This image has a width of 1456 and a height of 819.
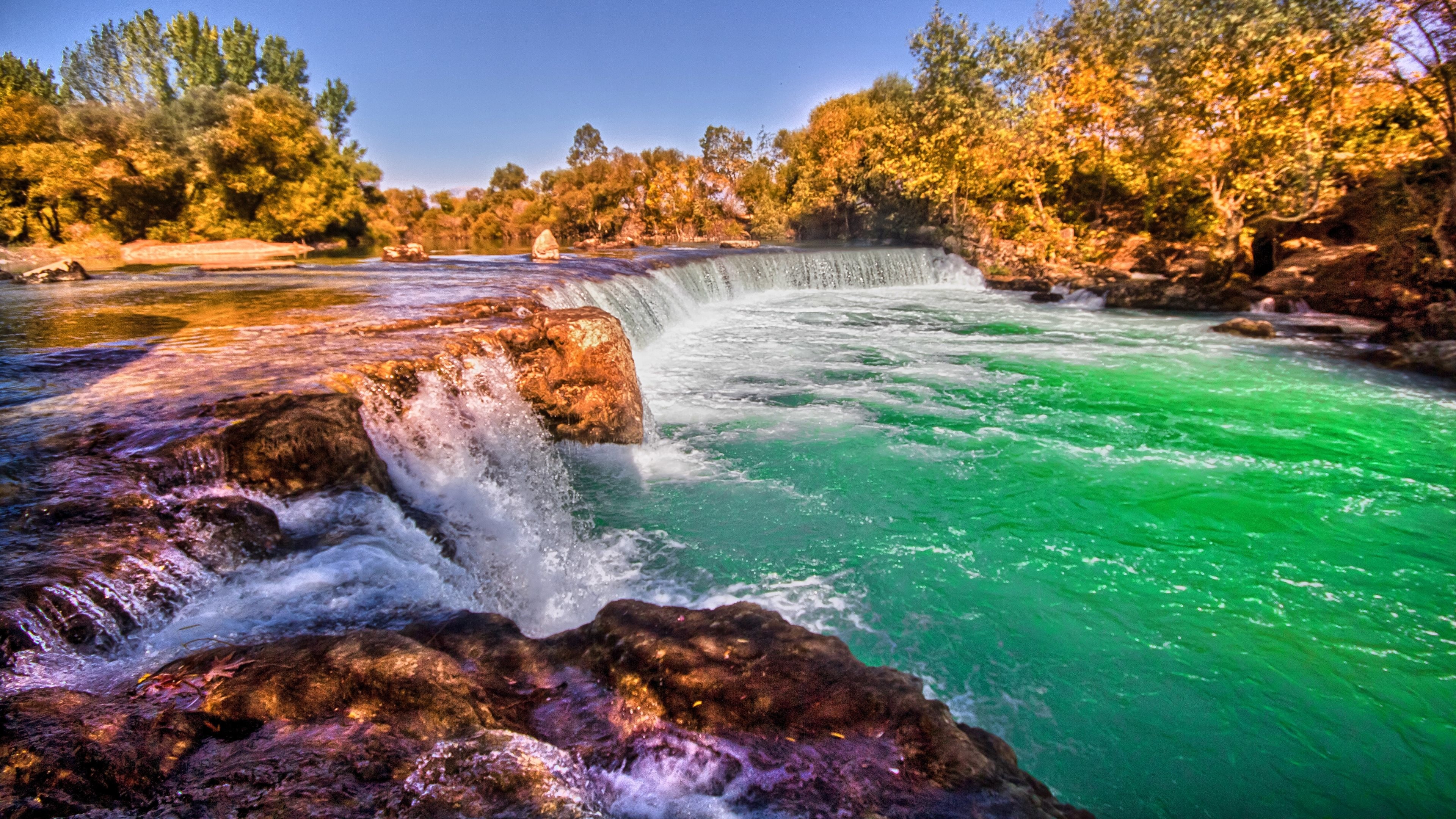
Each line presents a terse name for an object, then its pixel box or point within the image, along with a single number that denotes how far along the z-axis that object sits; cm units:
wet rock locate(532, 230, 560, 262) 1670
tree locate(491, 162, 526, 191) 6731
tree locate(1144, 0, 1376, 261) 1189
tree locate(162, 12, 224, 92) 3641
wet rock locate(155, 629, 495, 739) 190
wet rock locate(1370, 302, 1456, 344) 920
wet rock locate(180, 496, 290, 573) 295
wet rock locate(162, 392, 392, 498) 348
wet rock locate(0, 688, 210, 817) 146
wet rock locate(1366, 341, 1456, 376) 840
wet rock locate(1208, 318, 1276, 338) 1103
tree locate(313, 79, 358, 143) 5016
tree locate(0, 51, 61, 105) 2622
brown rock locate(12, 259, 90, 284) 1149
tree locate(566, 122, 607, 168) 5847
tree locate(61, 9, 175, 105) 3534
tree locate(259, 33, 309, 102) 4356
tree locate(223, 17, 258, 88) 3988
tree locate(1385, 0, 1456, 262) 967
